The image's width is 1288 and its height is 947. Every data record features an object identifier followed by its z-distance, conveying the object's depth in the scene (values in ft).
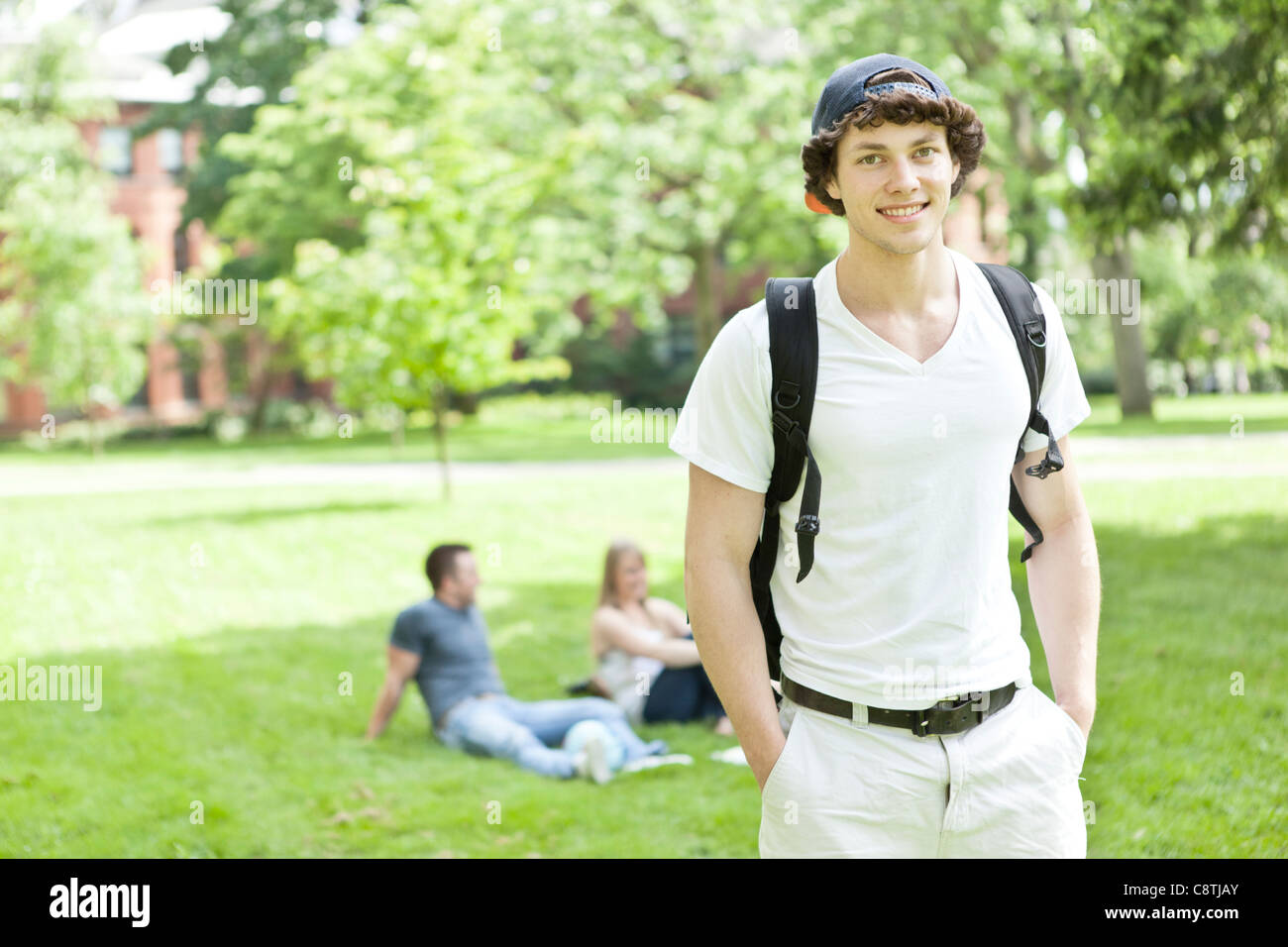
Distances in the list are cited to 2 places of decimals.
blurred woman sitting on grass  24.97
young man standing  7.46
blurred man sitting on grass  23.24
